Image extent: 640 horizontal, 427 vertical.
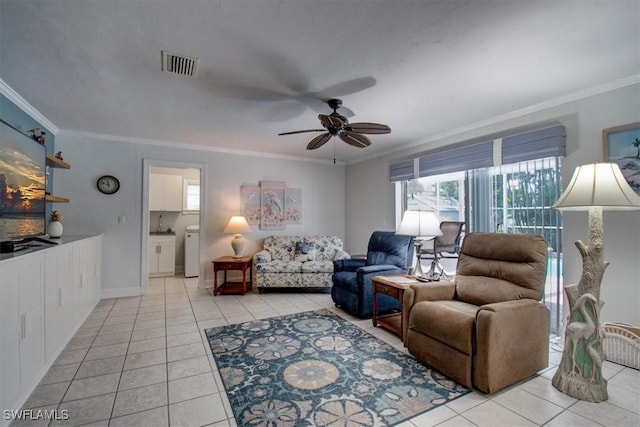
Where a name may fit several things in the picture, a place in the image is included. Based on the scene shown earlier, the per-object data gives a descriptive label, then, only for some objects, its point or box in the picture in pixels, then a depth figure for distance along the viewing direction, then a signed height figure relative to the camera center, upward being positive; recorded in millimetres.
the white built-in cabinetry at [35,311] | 1645 -693
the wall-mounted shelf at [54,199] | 3272 +200
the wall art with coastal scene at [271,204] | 5074 +226
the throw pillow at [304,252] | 4855 -605
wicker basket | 2264 -1015
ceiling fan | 2574 +842
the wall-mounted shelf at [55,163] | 3311 +654
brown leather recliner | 1930 -733
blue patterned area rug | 1737 -1187
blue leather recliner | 3342 -669
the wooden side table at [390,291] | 2817 -755
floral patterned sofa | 4430 -730
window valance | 2807 +752
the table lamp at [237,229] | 4625 -201
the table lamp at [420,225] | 2790 -76
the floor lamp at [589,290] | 1874 -499
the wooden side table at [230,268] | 4363 -783
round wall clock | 4117 +466
